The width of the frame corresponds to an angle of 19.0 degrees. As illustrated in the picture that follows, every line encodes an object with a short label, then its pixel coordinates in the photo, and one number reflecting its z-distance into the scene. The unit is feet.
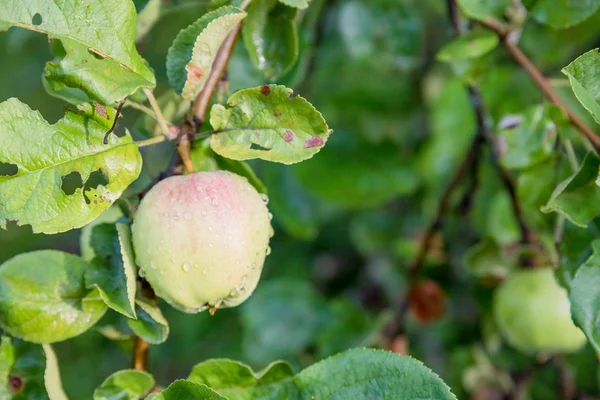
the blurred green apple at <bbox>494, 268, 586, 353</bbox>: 3.48
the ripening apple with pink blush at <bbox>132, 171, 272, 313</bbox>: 2.73
